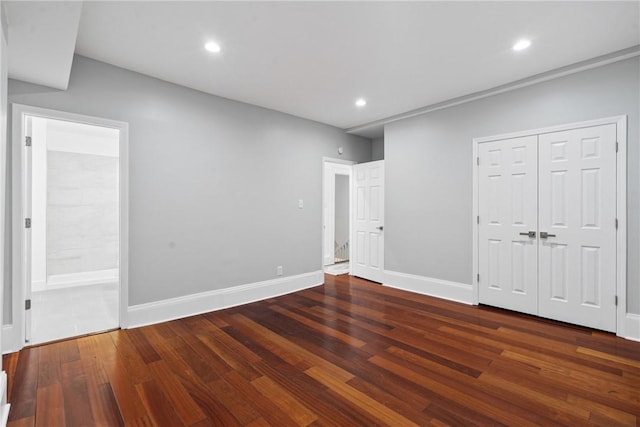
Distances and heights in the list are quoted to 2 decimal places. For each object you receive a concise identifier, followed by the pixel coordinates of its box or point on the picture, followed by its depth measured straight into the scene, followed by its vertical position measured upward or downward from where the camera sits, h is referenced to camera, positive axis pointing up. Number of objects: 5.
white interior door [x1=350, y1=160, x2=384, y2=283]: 5.12 -0.14
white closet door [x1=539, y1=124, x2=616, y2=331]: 3.01 -0.13
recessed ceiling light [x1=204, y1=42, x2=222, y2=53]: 2.66 +1.53
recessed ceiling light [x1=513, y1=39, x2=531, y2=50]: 2.65 +1.55
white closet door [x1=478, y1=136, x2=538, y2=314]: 3.50 -0.12
